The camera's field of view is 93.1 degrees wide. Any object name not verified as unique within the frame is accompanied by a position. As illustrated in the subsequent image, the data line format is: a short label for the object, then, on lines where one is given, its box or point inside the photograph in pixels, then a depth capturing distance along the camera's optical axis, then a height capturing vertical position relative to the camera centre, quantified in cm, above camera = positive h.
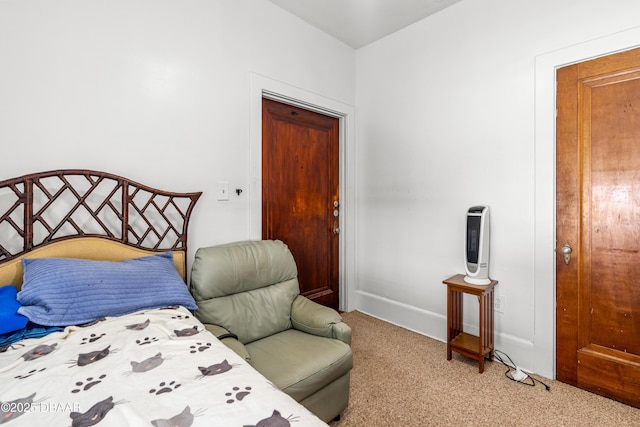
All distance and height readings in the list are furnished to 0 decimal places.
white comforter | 73 -49
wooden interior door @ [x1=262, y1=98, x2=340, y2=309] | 262 +19
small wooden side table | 210 -85
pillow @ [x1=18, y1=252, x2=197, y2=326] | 120 -34
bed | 76 -46
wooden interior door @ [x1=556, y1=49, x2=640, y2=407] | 179 -9
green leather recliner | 148 -66
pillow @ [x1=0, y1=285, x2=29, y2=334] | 110 -38
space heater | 218 -26
